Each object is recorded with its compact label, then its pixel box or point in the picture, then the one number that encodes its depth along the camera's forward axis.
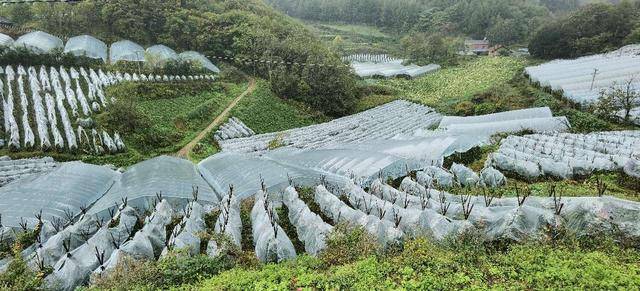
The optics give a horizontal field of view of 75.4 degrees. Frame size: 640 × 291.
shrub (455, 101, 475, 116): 32.03
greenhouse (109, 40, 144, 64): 37.09
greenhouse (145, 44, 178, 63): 33.81
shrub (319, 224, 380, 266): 9.38
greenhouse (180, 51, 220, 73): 38.10
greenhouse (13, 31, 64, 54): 36.62
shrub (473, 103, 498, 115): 31.05
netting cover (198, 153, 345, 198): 15.73
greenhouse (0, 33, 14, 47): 34.55
